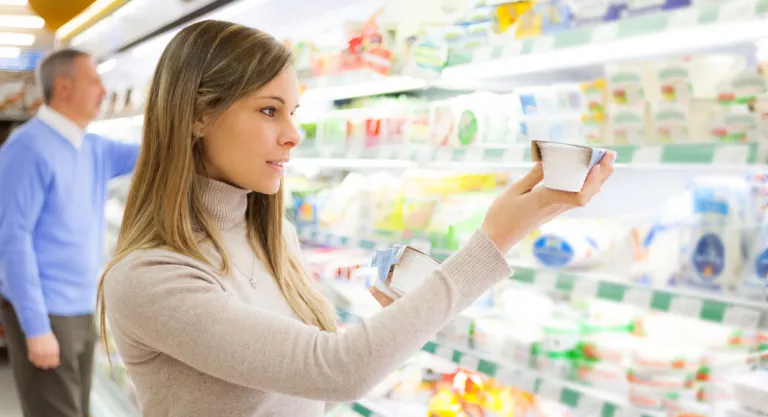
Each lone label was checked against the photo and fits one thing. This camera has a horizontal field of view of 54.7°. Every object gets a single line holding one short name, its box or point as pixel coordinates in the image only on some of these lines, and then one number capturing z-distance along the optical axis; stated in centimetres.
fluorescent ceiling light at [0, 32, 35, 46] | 785
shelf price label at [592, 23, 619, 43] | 156
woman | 114
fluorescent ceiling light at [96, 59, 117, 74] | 594
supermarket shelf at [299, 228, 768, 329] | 136
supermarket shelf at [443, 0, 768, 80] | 135
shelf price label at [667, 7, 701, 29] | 139
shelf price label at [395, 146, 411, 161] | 237
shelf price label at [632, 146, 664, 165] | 151
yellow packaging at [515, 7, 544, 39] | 188
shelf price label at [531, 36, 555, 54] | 173
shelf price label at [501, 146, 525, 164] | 184
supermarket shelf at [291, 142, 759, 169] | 137
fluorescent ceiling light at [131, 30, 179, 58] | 455
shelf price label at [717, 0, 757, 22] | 128
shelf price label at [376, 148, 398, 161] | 249
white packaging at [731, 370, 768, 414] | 135
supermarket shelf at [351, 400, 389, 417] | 252
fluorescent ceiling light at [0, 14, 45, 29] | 727
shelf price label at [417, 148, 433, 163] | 225
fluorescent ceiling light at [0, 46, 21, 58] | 827
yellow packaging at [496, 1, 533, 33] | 198
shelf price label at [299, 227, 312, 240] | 294
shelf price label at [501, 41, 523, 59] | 182
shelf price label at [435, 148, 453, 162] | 216
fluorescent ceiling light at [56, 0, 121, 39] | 507
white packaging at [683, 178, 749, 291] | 148
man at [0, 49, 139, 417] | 306
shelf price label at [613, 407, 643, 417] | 159
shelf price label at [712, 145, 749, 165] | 134
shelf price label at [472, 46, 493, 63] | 194
